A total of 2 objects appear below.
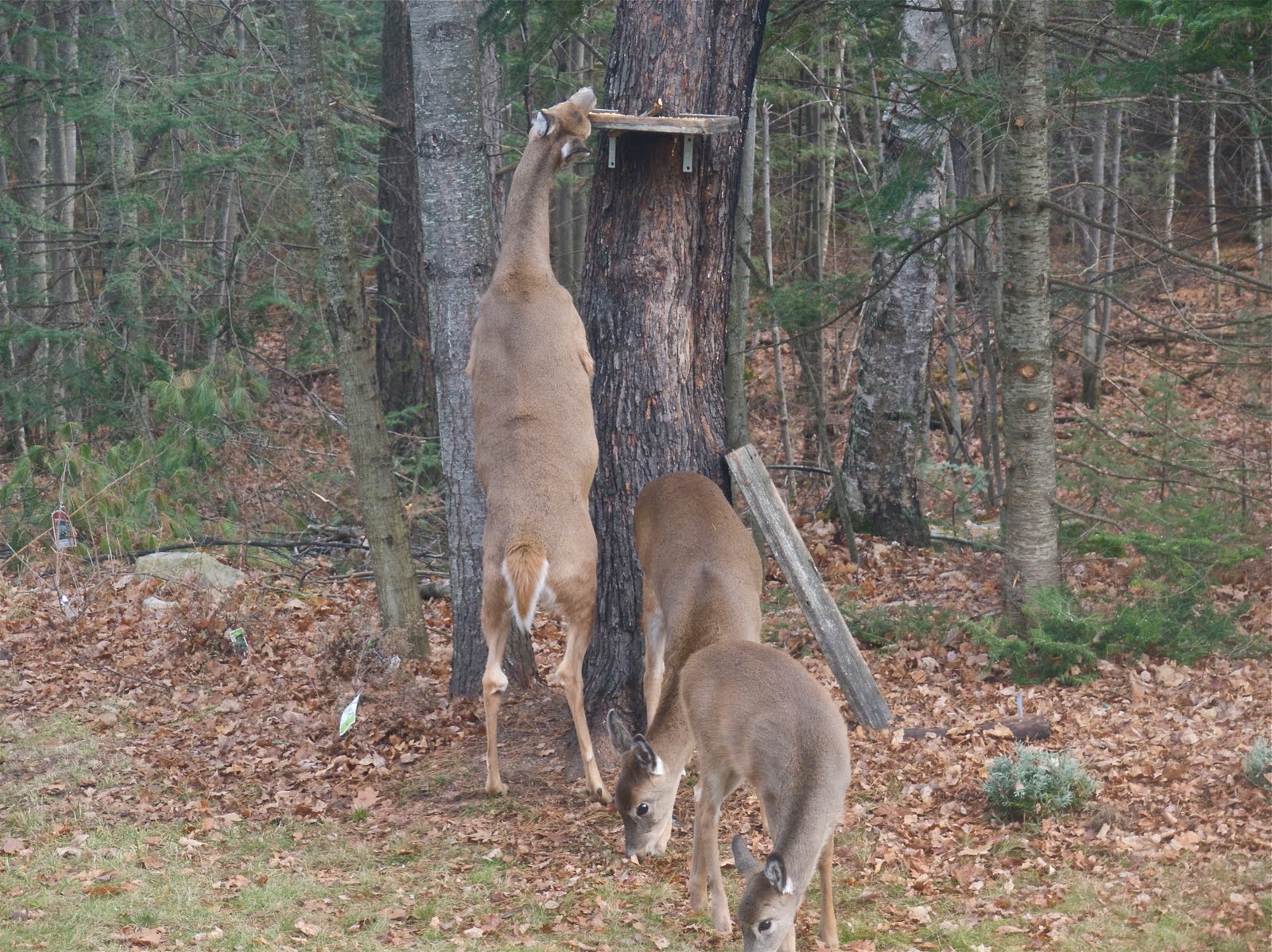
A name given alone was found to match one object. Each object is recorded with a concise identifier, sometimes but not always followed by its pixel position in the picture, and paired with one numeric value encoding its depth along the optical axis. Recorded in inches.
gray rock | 491.2
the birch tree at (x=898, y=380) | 537.6
